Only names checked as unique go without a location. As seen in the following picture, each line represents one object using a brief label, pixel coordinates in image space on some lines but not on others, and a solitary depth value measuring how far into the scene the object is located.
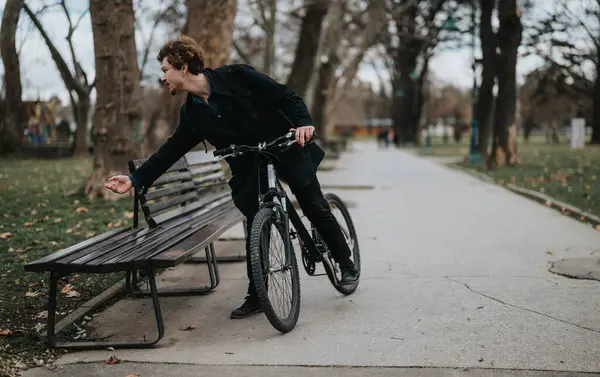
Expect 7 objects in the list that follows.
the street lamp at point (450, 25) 27.22
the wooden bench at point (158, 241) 4.31
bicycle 4.41
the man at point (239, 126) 4.75
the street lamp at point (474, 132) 24.94
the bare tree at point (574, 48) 31.33
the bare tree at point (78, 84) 30.20
